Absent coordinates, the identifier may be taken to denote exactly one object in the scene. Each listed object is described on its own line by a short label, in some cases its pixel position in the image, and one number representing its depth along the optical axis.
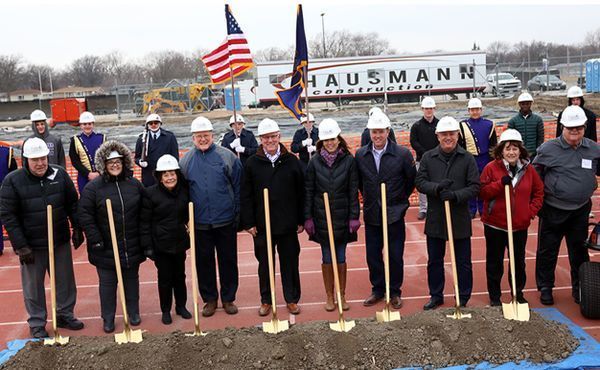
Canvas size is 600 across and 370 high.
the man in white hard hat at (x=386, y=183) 6.25
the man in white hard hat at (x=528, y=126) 9.17
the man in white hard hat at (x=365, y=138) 9.09
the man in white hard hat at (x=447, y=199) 5.94
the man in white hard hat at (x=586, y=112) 8.66
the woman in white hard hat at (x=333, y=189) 6.15
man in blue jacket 6.27
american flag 7.77
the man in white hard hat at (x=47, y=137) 8.83
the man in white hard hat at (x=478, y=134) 9.10
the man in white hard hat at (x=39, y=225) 5.79
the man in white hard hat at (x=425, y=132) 9.05
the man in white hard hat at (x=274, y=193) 6.13
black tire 5.79
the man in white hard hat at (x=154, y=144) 8.88
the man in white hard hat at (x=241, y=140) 9.02
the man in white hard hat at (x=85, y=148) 9.16
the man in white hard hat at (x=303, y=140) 9.30
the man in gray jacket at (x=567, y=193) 6.06
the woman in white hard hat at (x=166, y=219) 6.05
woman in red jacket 5.93
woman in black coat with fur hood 5.85
